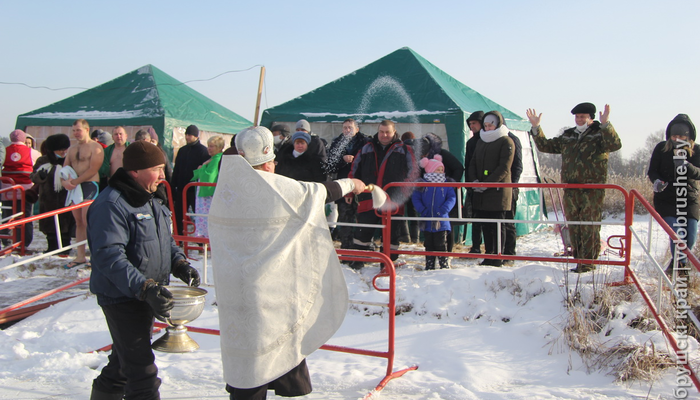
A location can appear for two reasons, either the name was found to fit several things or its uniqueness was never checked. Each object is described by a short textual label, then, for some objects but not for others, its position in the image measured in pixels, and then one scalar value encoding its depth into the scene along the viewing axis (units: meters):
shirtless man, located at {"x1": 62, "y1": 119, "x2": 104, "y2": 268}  7.29
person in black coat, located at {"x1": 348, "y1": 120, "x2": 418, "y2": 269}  7.10
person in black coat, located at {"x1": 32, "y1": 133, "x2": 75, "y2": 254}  8.02
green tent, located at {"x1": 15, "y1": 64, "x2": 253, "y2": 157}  11.56
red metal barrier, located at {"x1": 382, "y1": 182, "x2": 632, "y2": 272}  5.43
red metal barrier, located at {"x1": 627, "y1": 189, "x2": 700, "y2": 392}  3.80
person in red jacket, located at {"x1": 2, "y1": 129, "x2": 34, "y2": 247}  9.12
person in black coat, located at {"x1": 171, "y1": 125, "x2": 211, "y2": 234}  8.72
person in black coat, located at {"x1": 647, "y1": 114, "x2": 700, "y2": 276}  6.07
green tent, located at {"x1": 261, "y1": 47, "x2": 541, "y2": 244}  9.24
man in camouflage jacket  6.26
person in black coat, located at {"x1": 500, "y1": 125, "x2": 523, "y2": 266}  7.04
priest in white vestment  2.68
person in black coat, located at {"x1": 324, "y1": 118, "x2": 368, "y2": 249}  7.78
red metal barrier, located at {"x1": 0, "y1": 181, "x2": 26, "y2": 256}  7.91
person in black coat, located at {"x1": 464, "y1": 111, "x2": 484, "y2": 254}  7.68
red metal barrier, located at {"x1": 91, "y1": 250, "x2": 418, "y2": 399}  3.87
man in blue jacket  2.92
